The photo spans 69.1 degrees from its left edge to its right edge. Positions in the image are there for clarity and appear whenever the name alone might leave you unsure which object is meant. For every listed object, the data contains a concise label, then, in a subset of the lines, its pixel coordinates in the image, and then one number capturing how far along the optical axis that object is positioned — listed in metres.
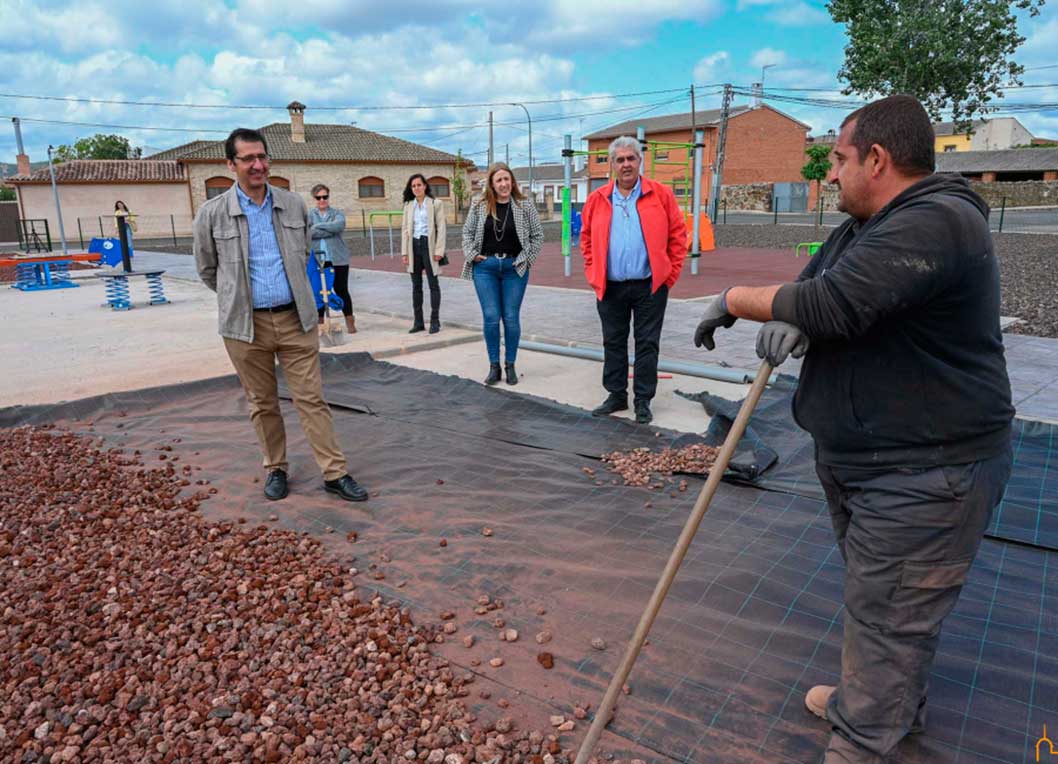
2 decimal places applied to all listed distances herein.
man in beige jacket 3.74
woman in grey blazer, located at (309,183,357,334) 7.76
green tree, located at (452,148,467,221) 44.78
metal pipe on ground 5.85
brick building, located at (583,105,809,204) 53.41
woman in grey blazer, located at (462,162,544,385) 5.91
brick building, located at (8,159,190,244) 36.28
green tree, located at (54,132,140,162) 59.00
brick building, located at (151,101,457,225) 39.06
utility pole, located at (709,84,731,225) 40.06
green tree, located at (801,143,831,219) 27.39
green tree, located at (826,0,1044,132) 25.28
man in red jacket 4.91
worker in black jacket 1.71
